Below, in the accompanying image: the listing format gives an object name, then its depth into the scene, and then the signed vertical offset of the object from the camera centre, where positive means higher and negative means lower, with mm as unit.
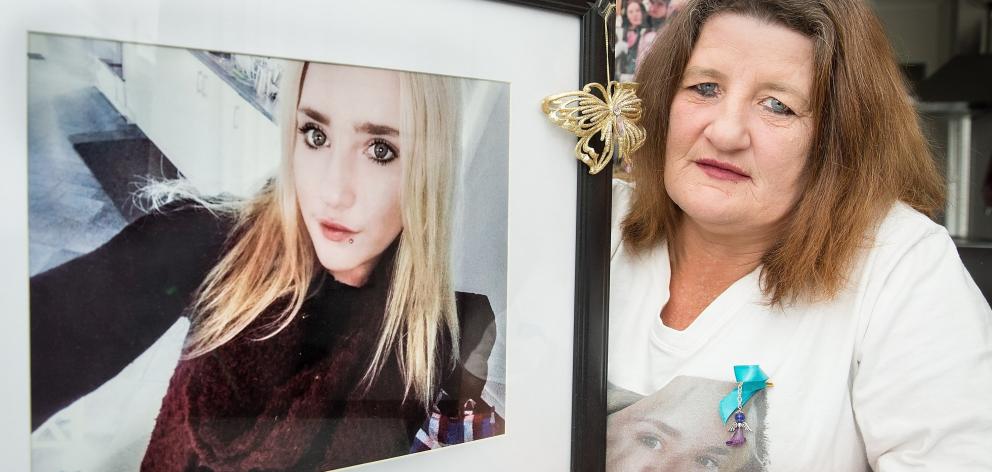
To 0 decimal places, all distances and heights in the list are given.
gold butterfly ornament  666 +115
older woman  732 -49
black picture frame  688 -69
